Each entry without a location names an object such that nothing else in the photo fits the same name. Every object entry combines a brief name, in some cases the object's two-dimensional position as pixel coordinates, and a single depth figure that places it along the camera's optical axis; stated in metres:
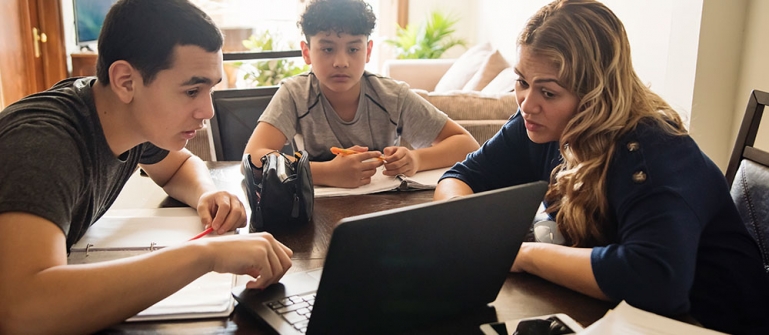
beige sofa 2.60
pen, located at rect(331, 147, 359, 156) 1.67
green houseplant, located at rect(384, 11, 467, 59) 5.23
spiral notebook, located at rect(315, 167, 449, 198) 1.55
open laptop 0.72
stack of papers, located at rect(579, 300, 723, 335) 0.82
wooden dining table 0.86
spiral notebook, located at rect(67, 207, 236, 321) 0.89
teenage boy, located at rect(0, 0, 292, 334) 0.83
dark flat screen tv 5.08
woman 0.95
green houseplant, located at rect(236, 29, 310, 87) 4.79
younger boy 1.84
